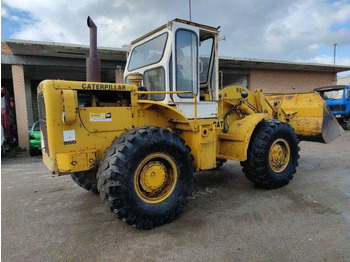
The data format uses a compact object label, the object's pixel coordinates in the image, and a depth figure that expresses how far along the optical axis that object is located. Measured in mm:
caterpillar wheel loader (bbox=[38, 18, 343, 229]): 2990
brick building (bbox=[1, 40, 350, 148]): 9539
